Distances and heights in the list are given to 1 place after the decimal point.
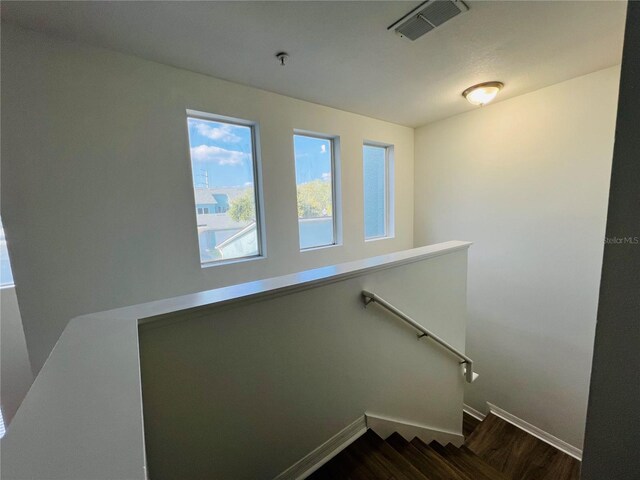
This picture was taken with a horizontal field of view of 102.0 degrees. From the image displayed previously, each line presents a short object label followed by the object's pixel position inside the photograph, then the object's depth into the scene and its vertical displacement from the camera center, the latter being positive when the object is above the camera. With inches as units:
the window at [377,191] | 142.9 +7.4
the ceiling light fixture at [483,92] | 99.2 +42.1
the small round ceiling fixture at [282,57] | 74.5 +43.7
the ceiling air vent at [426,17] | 58.7 +44.1
